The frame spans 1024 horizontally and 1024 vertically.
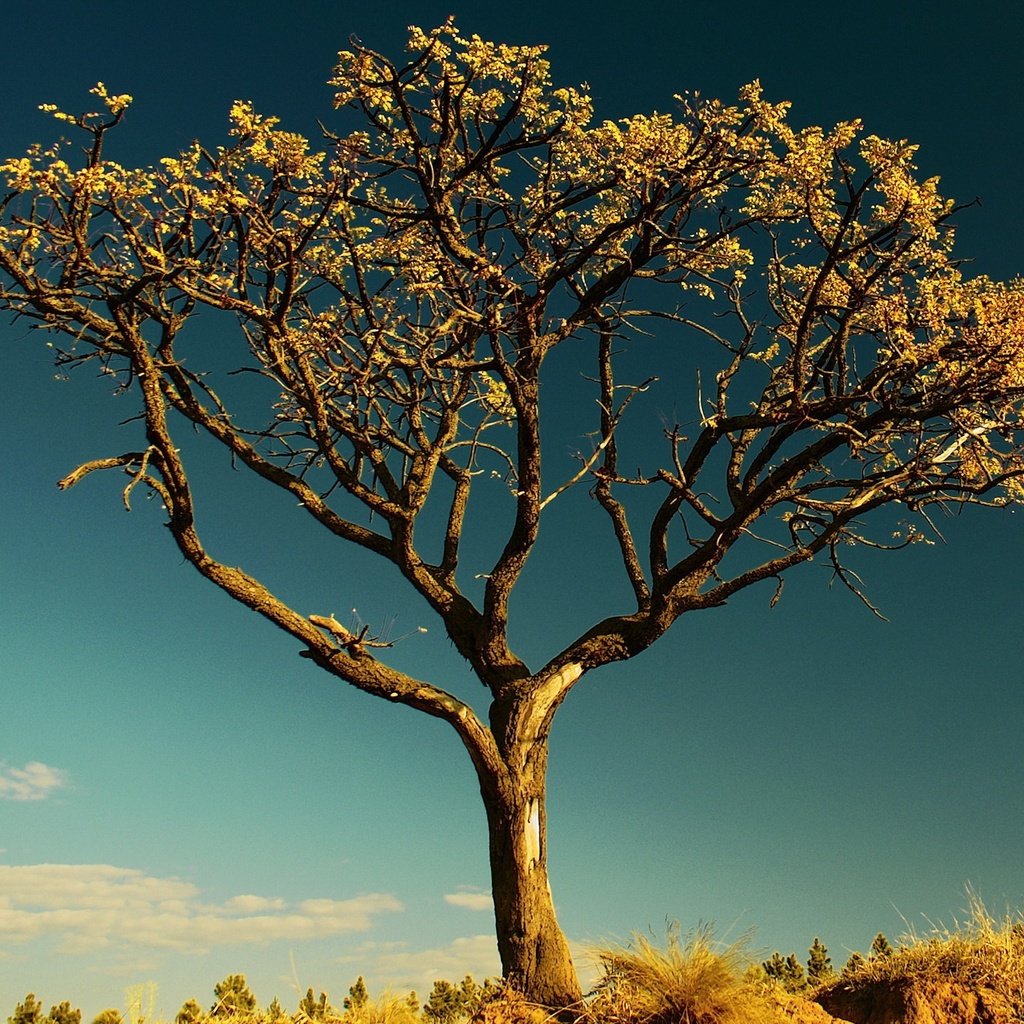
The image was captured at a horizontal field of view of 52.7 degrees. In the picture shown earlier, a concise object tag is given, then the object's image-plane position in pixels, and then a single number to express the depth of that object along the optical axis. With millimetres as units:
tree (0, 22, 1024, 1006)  11750
